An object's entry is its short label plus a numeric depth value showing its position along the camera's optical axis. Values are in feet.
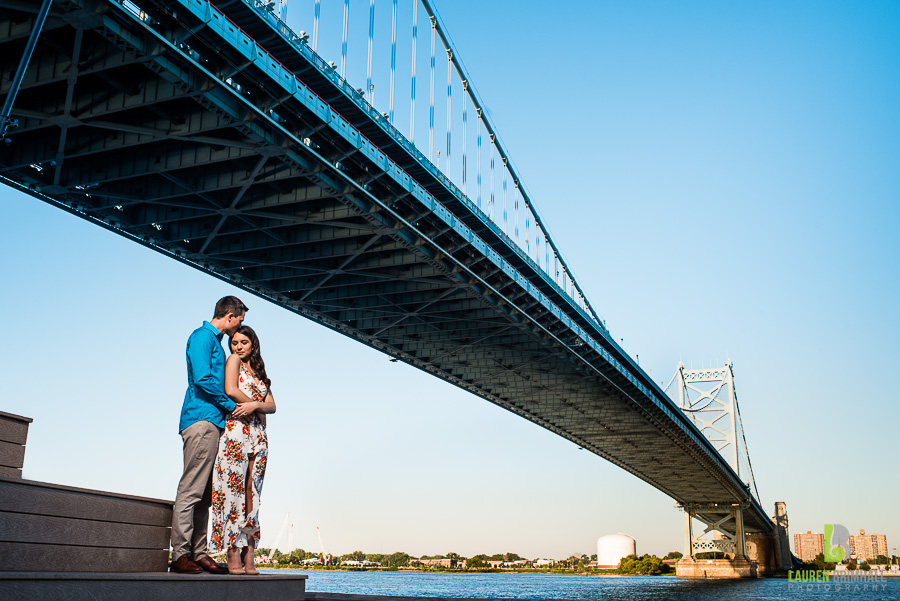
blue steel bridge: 50.01
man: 15.71
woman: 16.49
